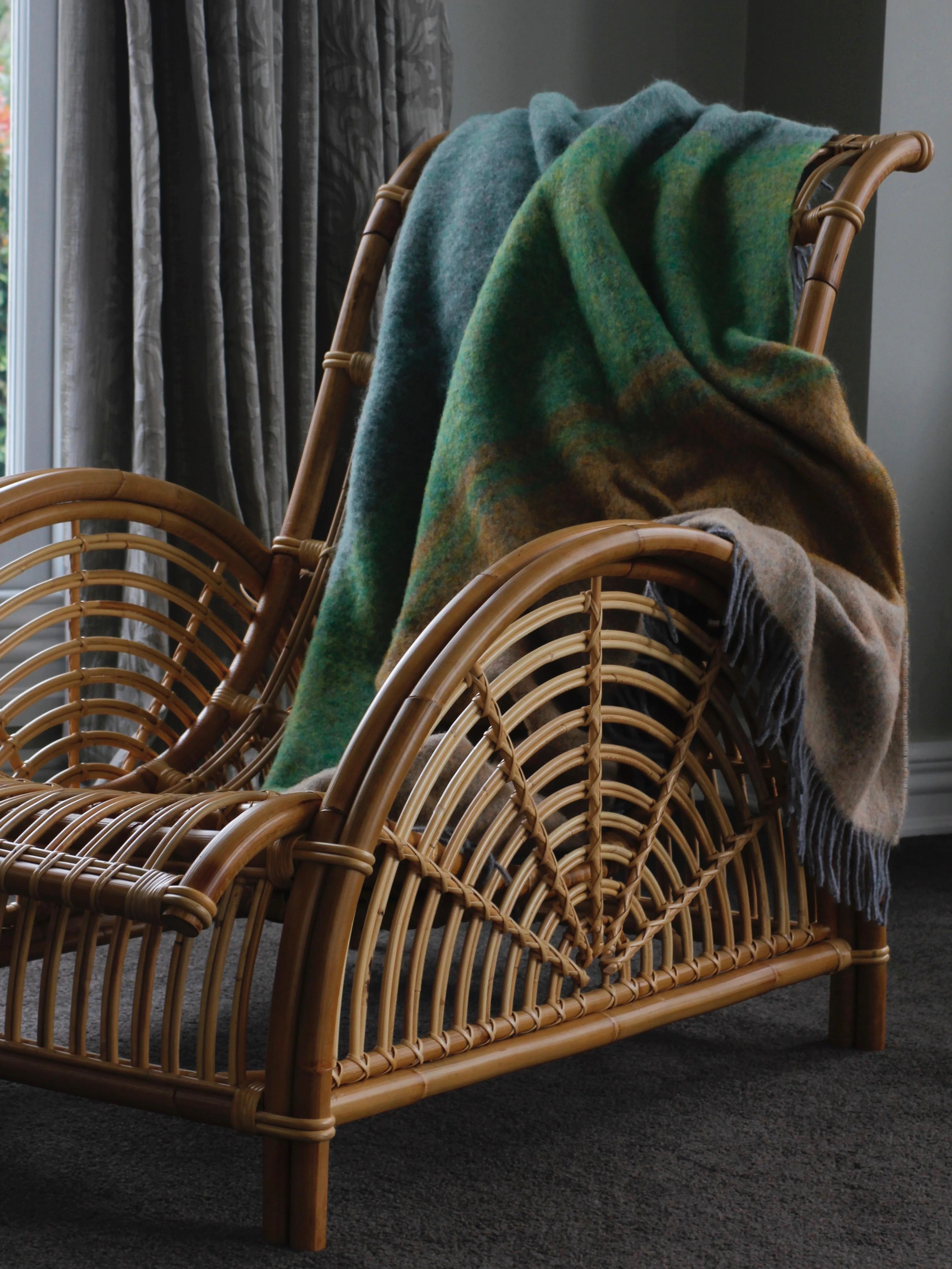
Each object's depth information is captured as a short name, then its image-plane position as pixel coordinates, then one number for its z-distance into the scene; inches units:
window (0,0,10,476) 200.8
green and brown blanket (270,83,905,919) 151.8
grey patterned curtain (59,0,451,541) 188.8
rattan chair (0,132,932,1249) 135.8
